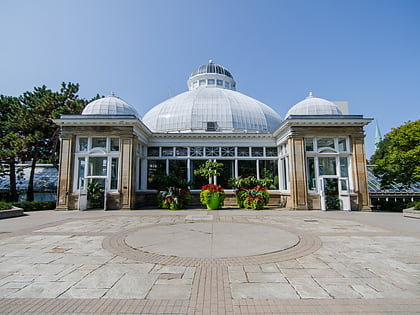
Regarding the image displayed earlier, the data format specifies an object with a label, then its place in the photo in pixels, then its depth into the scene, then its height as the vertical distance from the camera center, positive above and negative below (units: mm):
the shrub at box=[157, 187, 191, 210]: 16484 -681
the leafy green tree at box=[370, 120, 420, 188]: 15305 +1837
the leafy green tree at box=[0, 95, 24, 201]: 18503 +3794
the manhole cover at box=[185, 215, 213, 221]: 11438 -1484
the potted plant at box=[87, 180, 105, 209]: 16750 -430
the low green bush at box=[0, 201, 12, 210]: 13062 -919
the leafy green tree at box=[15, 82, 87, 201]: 19797 +6151
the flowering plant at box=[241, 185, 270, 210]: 16297 -714
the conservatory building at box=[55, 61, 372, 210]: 16547 +2455
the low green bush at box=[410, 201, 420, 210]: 12773 -1068
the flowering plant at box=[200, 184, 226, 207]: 16531 -416
